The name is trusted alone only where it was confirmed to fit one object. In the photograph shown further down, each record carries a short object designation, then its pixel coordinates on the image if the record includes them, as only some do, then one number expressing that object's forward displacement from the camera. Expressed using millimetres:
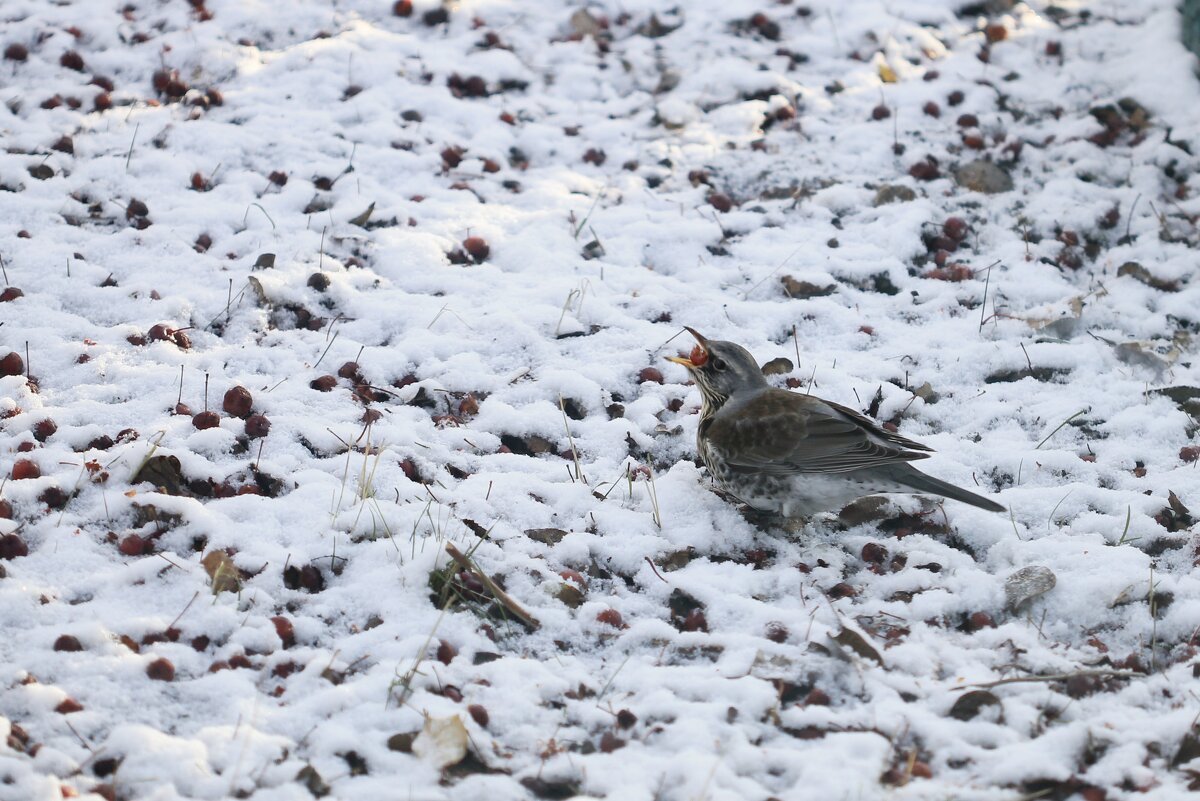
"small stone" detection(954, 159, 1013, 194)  13555
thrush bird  8727
